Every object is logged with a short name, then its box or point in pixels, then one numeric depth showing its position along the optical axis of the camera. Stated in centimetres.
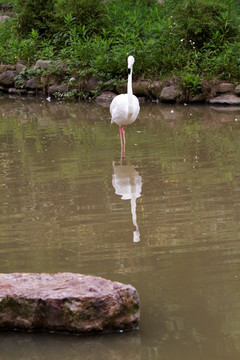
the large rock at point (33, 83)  1709
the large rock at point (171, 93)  1474
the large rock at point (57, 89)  1645
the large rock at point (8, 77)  1756
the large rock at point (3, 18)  2118
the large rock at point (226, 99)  1412
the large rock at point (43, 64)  1681
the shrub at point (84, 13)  1722
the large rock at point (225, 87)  1434
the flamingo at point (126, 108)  975
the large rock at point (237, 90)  1407
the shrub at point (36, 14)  1811
